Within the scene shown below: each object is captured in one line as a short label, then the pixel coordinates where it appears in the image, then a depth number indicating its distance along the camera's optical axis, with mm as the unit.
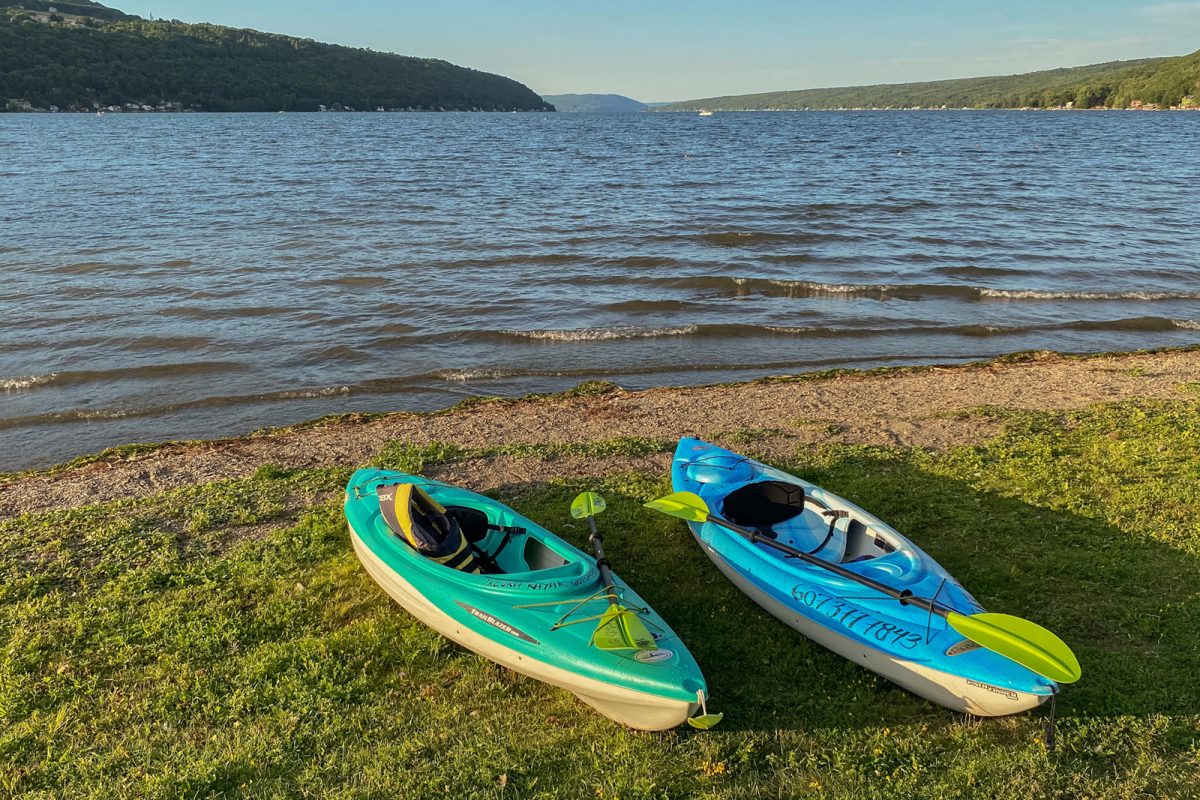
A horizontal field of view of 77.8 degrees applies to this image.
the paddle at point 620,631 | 5074
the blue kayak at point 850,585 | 5086
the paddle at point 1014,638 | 4695
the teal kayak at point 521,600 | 4930
